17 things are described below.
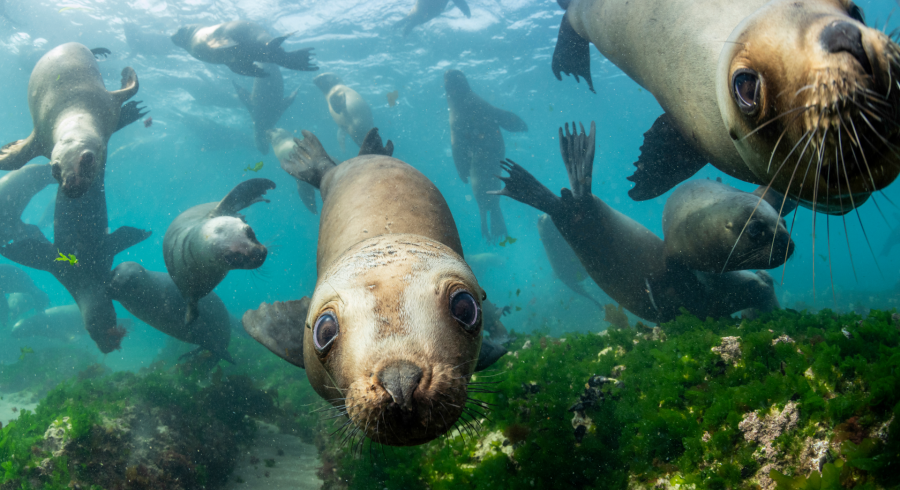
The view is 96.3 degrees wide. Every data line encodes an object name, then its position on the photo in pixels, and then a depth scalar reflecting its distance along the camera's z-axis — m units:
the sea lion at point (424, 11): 19.53
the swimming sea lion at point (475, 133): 16.22
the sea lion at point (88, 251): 6.77
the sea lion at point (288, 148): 13.30
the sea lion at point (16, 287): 13.77
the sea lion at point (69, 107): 5.40
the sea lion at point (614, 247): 4.85
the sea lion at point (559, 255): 13.27
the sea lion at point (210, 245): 4.71
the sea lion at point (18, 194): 8.57
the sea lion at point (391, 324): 1.49
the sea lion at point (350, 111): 16.55
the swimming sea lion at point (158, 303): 7.08
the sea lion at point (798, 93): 1.14
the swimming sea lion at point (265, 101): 18.19
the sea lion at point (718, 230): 3.46
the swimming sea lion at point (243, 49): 12.07
